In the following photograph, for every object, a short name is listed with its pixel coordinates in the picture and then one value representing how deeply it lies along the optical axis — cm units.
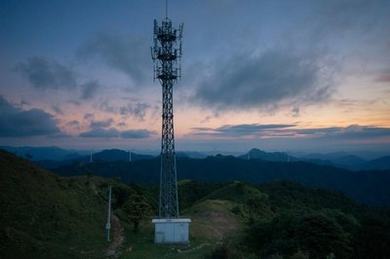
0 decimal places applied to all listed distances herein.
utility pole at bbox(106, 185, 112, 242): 3300
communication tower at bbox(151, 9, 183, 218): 3638
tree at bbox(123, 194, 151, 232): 3816
